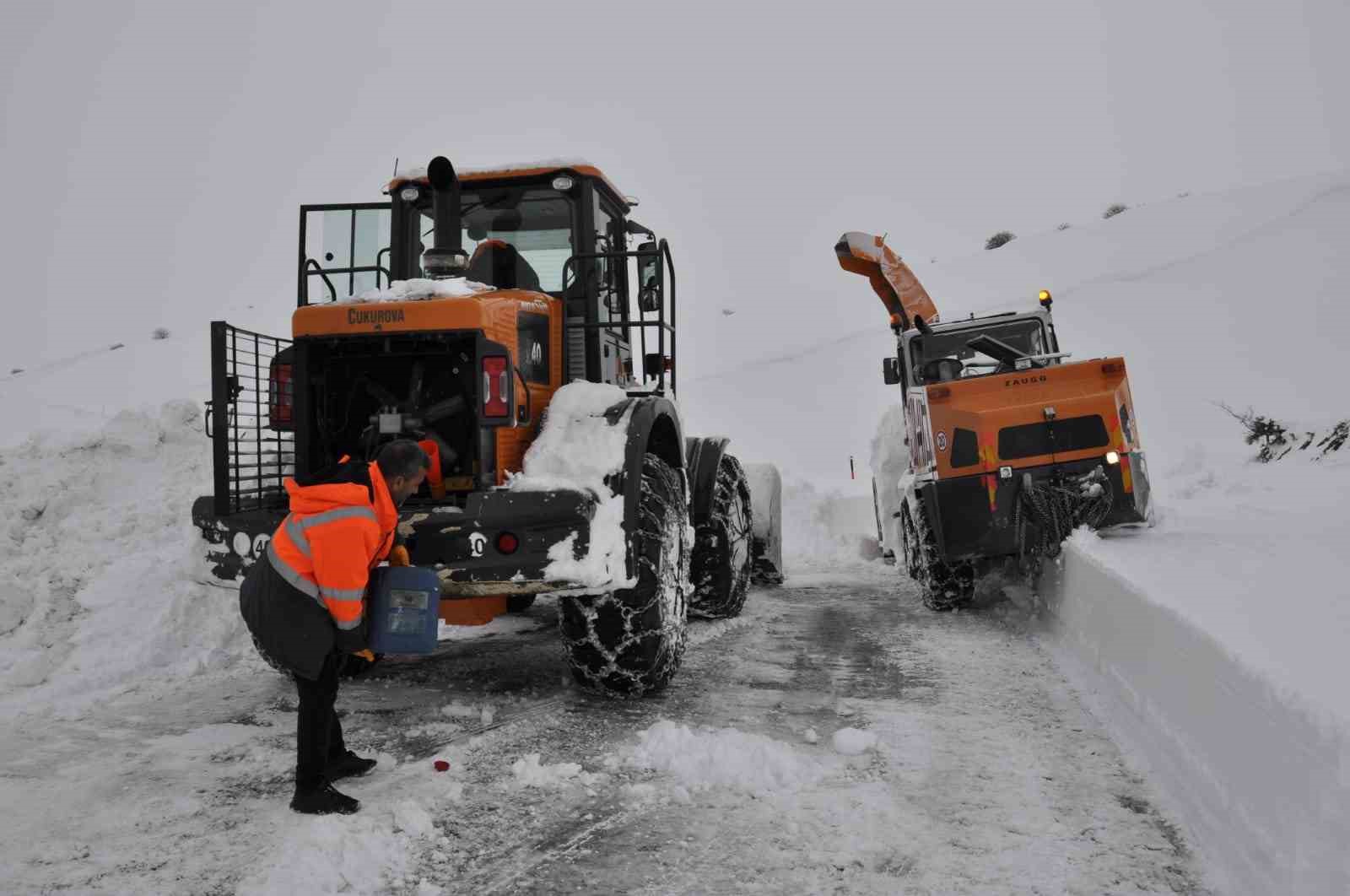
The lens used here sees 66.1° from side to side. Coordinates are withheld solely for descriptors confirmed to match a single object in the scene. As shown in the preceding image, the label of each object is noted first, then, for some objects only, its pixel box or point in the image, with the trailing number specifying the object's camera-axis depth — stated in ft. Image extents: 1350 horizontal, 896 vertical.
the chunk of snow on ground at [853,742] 13.37
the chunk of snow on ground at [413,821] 10.84
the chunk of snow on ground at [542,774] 12.44
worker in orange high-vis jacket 11.46
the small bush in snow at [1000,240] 156.76
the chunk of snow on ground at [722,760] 12.33
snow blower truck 21.67
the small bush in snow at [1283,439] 37.65
